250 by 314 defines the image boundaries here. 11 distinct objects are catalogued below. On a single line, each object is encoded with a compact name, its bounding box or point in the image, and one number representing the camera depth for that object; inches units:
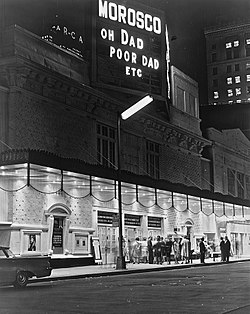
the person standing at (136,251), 909.8
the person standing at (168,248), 901.9
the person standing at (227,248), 984.3
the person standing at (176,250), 916.1
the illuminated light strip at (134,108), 762.5
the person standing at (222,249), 985.1
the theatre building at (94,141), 753.6
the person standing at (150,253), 893.8
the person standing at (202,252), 916.6
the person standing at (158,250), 892.0
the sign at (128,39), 978.1
